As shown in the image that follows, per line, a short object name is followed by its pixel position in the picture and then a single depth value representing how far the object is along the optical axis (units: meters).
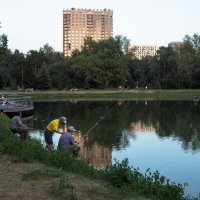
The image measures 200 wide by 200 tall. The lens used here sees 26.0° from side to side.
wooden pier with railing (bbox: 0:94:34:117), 36.12
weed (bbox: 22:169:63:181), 9.69
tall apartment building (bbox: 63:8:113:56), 198.75
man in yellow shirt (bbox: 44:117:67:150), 15.94
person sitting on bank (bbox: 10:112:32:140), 16.48
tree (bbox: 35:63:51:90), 89.19
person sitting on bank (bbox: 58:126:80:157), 13.95
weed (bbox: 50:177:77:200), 8.20
